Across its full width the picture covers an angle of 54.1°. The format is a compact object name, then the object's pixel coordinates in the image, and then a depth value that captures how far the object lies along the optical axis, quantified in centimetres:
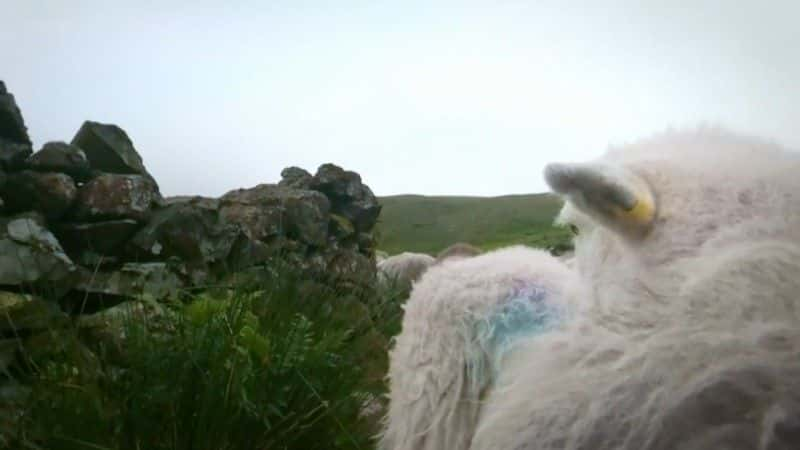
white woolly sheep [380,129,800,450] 105
